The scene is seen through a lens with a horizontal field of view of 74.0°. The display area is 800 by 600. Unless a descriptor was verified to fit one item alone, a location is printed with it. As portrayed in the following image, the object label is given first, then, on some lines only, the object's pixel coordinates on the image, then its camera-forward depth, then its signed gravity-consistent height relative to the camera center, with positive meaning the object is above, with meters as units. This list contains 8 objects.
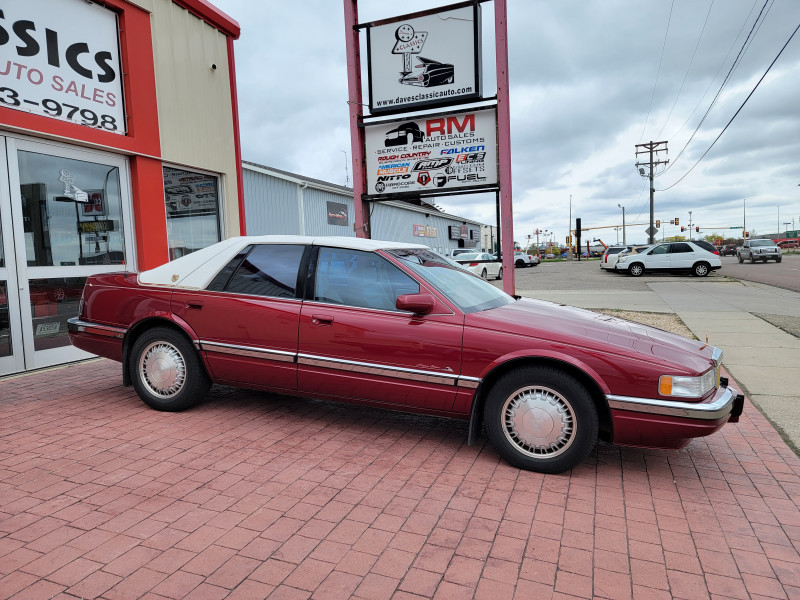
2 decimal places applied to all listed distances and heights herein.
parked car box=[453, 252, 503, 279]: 26.64 -0.65
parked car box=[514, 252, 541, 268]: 42.03 -0.83
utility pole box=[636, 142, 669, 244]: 49.10 +8.25
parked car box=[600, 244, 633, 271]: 29.56 -0.61
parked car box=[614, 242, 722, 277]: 23.81 -0.76
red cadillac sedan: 3.17 -0.64
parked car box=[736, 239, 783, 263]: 35.59 -0.67
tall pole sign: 7.34 +1.95
